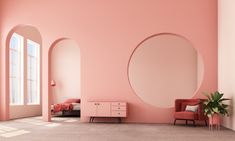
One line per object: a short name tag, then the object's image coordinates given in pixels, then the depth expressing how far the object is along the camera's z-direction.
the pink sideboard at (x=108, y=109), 9.14
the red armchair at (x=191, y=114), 8.52
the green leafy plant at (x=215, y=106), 7.98
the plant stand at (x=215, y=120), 8.05
